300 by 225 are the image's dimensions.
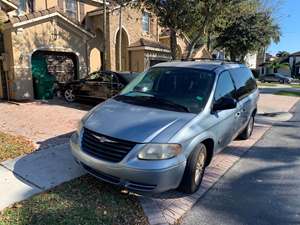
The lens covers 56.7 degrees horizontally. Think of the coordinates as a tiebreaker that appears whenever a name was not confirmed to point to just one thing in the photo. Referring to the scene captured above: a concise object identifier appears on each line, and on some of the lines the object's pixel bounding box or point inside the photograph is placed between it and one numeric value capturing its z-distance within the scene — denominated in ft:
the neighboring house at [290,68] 195.83
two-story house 38.91
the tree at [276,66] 194.49
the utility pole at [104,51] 48.03
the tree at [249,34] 107.24
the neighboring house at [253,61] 186.04
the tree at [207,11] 37.58
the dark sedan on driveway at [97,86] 34.91
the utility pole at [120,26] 54.72
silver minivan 11.50
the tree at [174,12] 37.50
